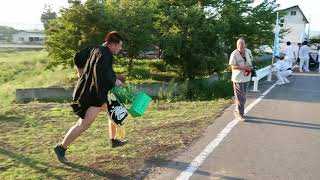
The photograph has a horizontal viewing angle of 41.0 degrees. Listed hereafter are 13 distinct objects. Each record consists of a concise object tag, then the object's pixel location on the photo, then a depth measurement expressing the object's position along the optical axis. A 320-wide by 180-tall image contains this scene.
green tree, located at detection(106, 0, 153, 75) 20.48
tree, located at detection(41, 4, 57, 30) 73.55
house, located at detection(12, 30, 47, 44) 71.62
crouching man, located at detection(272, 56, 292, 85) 17.21
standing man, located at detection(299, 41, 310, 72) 24.26
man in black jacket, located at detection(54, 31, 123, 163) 5.66
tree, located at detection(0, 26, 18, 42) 71.80
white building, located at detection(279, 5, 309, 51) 68.69
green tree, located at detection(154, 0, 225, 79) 20.06
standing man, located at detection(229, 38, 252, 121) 9.16
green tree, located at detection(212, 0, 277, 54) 23.58
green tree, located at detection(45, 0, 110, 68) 19.94
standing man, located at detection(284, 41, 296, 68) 20.22
